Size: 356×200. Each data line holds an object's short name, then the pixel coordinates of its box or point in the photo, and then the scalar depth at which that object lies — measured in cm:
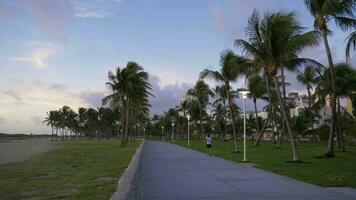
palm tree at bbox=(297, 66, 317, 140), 5828
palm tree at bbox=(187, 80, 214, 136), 7538
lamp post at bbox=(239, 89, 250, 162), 2692
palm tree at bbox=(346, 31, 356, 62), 2355
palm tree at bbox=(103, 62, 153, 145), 5241
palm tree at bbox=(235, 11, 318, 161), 2302
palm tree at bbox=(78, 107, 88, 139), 15590
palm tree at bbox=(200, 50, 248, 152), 3414
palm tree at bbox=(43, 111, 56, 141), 14700
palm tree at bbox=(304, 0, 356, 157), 2416
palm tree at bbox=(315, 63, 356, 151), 3691
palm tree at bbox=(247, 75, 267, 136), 5444
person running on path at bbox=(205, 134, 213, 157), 3122
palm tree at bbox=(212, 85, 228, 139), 7533
